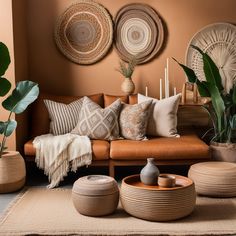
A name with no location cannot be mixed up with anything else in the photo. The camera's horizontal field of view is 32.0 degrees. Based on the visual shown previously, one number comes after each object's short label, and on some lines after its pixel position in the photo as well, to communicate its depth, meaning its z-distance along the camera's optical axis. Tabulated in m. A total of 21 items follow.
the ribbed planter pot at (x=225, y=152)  3.99
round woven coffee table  2.88
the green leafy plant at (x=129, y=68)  4.68
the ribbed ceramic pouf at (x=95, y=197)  3.01
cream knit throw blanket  3.91
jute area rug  2.77
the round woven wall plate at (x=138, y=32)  4.75
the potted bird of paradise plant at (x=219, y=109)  4.01
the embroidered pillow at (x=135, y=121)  4.16
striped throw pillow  4.37
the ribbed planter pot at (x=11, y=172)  3.68
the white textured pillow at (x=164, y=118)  4.29
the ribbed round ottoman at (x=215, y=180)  3.47
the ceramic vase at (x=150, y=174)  3.06
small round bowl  3.00
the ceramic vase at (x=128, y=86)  4.66
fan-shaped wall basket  4.78
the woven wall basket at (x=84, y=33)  4.76
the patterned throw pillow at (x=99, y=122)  4.15
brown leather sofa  3.87
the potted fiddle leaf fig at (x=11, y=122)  3.68
